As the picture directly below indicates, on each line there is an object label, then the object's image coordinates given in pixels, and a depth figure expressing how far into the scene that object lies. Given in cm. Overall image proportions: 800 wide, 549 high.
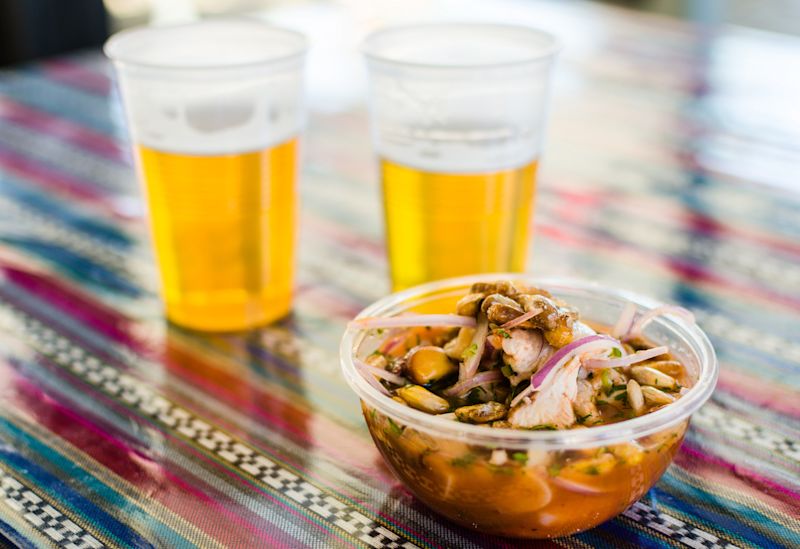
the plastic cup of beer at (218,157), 82
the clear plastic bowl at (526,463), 69
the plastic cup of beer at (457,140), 81
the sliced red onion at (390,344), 77
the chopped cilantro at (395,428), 71
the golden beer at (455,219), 83
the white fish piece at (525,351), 72
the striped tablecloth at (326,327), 74
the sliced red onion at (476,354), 73
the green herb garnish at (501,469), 69
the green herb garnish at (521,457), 69
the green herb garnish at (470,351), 74
